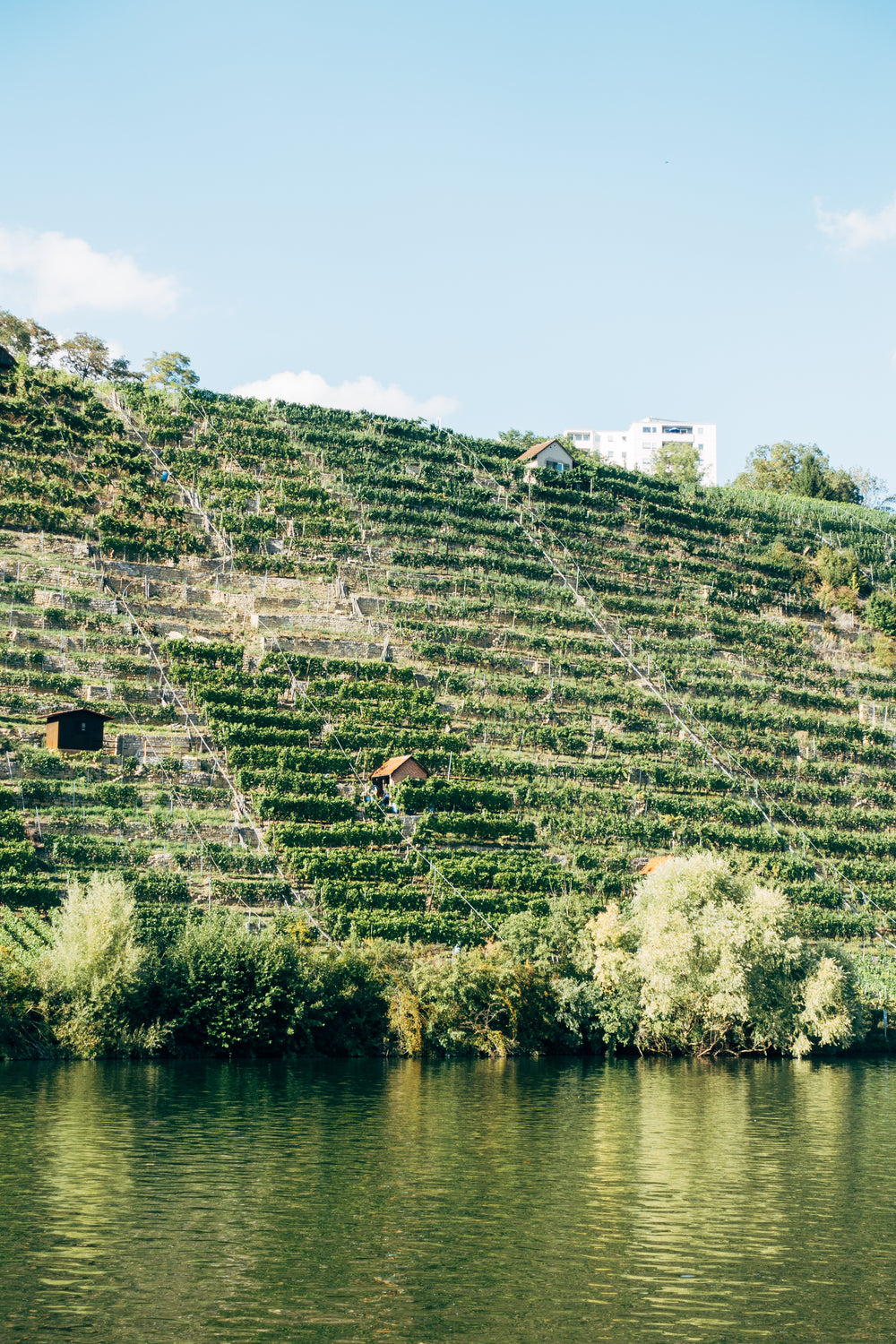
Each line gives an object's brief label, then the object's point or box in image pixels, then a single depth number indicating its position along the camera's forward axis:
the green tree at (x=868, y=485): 134.25
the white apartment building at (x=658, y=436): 195.88
